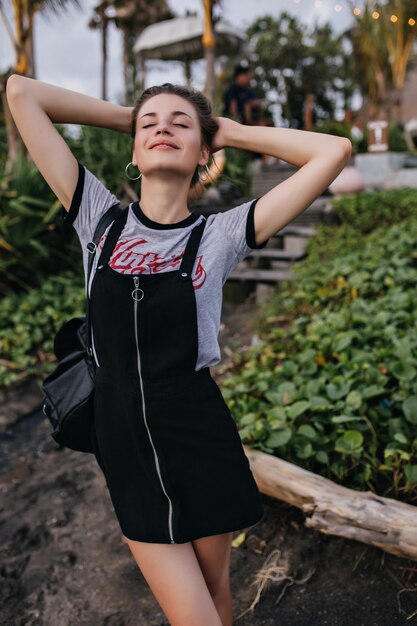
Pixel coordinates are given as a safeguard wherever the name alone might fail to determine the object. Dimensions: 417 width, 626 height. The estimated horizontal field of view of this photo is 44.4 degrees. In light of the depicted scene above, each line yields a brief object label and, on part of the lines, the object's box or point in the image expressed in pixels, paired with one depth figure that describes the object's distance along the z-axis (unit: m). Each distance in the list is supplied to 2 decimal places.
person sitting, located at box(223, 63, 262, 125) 8.67
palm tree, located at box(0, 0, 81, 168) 5.63
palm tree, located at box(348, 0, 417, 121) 13.19
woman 1.35
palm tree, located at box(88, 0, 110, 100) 16.77
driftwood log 1.95
